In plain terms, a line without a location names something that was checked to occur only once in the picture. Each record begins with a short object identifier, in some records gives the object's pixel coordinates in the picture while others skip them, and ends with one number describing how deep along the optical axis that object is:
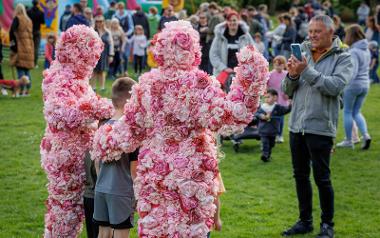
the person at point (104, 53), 16.39
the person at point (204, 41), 16.08
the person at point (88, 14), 17.44
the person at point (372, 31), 19.47
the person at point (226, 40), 10.99
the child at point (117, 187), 5.04
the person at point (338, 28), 17.19
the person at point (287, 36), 20.47
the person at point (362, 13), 34.71
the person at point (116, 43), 19.27
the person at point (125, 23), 20.74
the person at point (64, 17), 19.59
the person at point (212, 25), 15.90
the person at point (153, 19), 22.41
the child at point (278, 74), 11.12
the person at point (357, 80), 10.72
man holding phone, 6.18
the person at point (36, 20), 19.66
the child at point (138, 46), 20.14
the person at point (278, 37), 21.66
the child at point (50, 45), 16.93
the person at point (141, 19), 20.98
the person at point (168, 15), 19.09
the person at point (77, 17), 16.03
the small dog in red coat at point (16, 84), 15.80
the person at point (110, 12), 22.02
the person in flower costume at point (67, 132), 5.39
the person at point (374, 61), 18.49
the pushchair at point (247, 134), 10.89
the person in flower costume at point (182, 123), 4.47
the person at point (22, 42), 16.25
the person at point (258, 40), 19.99
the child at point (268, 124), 10.28
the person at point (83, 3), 18.56
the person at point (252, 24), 21.09
